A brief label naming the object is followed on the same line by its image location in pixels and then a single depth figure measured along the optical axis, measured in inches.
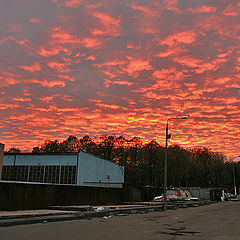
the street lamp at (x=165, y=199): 1142.7
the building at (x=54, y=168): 1727.4
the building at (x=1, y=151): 1162.6
